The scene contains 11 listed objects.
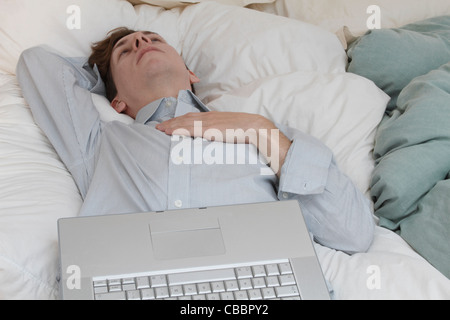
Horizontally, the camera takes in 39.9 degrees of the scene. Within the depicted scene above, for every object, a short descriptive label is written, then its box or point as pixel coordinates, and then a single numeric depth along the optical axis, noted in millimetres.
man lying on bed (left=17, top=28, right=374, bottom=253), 1166
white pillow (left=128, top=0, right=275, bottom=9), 1794
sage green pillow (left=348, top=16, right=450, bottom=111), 1518
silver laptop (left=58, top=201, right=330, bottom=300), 882
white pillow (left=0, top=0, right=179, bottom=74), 1604
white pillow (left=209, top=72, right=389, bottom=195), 1365
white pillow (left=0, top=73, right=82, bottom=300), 977
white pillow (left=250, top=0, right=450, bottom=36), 1789
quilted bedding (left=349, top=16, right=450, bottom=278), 1150
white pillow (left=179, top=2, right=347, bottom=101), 1619
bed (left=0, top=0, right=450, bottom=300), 1037
